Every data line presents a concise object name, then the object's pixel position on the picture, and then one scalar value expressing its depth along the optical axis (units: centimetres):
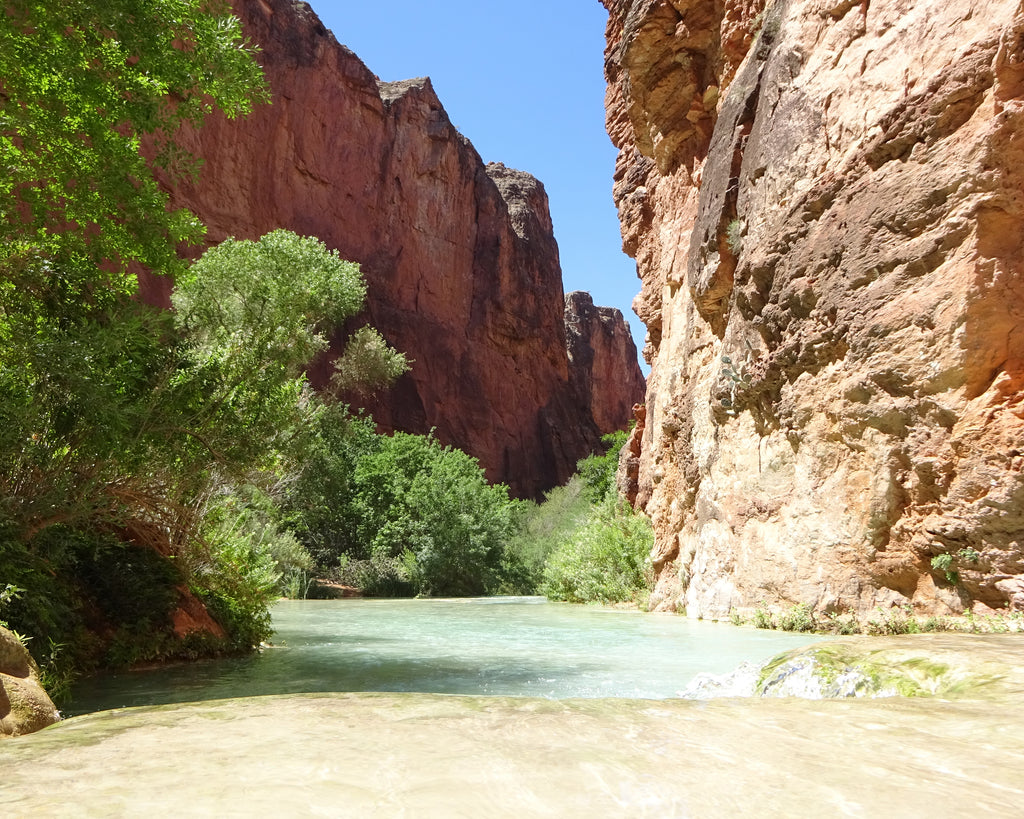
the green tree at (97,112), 565
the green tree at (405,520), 2650
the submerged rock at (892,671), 368
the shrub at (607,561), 1797
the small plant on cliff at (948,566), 797
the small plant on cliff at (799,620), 934
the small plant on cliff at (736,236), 1234
